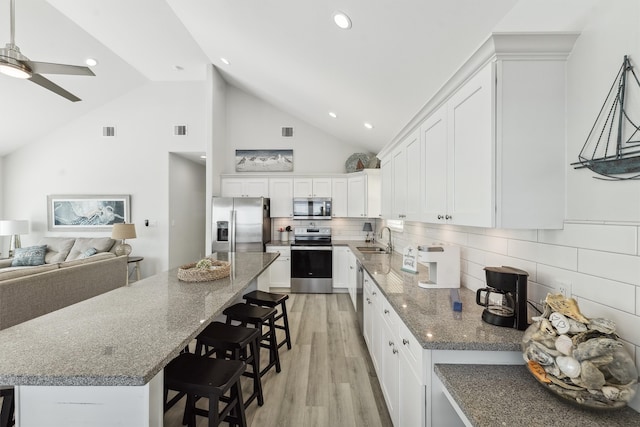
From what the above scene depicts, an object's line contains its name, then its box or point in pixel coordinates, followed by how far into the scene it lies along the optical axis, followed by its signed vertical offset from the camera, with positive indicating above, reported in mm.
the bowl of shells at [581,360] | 862 -469
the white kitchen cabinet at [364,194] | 5008 +363
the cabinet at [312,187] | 5359 +499
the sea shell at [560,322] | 952 -369
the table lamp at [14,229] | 5062 -319
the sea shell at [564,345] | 923 -431
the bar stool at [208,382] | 1367 -840
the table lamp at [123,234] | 4940 -384
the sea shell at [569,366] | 896 -487
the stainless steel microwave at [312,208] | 5277 +99
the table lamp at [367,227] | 5199 -249
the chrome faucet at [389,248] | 3980 -491
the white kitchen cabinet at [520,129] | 1251 +389
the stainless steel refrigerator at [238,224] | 4934 -196
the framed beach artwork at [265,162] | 5777 +1045
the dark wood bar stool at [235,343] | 1894 -877
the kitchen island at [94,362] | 958 -540
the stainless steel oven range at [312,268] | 4996 -981
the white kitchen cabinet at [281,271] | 5051 -1036
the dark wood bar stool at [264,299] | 2697 -831
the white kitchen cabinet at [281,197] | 5379 +308
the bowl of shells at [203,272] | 2133 -458
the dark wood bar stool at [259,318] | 2328 -869
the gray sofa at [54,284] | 2463 -756
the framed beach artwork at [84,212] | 5594 -2
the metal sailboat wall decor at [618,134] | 977 +301
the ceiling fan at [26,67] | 2201 +1221
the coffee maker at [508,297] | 1325 -400
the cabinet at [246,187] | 5387 +496
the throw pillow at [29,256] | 4983 -794
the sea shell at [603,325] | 912 -363
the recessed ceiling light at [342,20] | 2101 +1475
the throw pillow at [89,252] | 4902 -697
